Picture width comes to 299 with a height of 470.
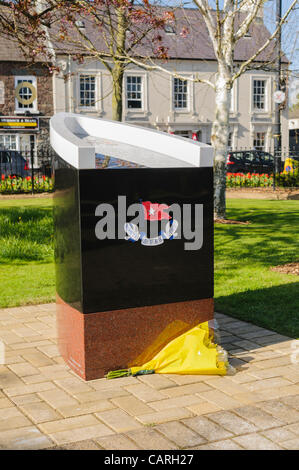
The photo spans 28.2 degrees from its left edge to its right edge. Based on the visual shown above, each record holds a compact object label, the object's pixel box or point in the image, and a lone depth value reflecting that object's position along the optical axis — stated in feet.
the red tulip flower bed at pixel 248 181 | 71.15
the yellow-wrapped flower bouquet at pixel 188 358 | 15.37
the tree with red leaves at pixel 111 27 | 31.57
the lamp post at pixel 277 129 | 56.98
